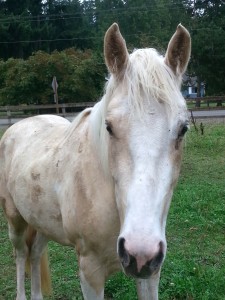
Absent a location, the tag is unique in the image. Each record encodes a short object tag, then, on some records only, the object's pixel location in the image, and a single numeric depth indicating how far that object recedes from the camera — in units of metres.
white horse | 1.76
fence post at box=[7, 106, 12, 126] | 18.72
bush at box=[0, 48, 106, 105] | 23.55
